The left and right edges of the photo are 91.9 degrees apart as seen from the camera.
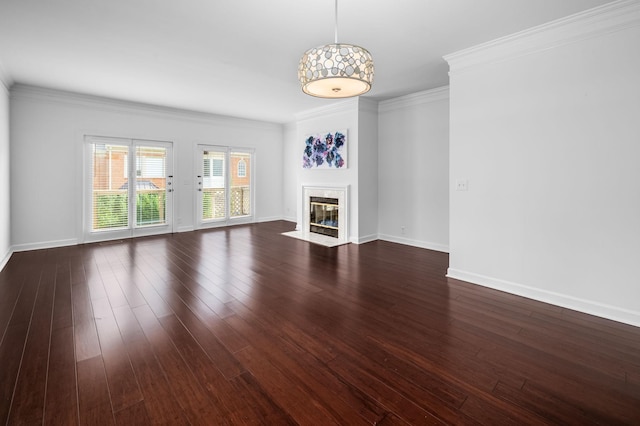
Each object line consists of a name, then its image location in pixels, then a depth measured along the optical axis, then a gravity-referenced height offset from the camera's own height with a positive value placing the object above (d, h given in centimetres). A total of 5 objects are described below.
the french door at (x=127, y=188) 584 +50
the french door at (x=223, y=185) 729 +68
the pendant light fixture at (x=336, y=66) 204 +98
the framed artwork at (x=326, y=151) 600 +126
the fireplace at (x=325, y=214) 604 -4
